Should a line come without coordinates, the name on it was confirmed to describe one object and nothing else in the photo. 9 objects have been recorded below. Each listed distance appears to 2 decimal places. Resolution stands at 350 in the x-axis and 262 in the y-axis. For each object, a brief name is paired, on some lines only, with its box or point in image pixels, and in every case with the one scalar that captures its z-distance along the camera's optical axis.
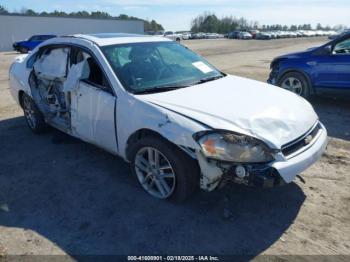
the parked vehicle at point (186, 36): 63.71
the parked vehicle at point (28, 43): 27.19
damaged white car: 3.07
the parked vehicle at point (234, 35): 65.92
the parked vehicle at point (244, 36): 63.66
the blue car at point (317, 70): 6.96
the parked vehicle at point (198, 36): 67.78
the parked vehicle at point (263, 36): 63.41
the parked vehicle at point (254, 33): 65.94
